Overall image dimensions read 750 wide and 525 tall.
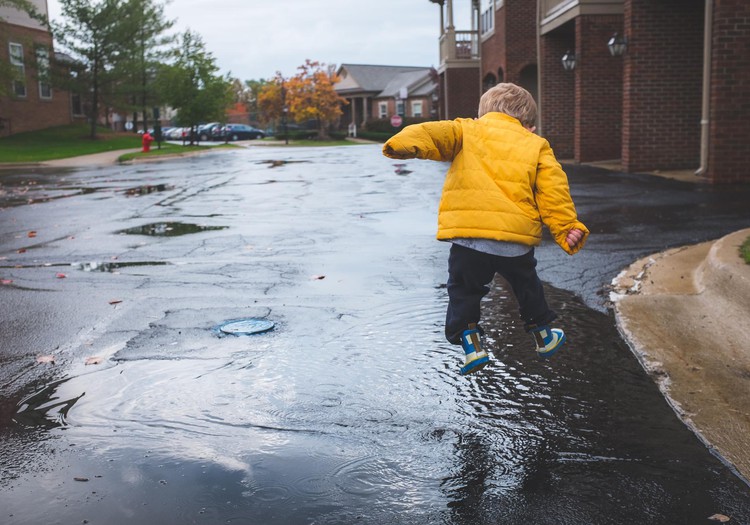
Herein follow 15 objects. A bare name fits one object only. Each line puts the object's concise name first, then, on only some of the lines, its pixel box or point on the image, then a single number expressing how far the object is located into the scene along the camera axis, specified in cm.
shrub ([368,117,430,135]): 6413
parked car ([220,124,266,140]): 7194
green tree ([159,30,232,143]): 4812
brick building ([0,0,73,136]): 4631
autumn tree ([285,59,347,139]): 7212
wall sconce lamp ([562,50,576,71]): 2203
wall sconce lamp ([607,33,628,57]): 1789
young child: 424
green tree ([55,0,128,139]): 4666
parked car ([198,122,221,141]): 7175
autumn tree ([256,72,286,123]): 7638
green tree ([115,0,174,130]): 4809
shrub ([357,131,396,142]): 6216
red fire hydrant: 4006
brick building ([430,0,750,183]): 1428
